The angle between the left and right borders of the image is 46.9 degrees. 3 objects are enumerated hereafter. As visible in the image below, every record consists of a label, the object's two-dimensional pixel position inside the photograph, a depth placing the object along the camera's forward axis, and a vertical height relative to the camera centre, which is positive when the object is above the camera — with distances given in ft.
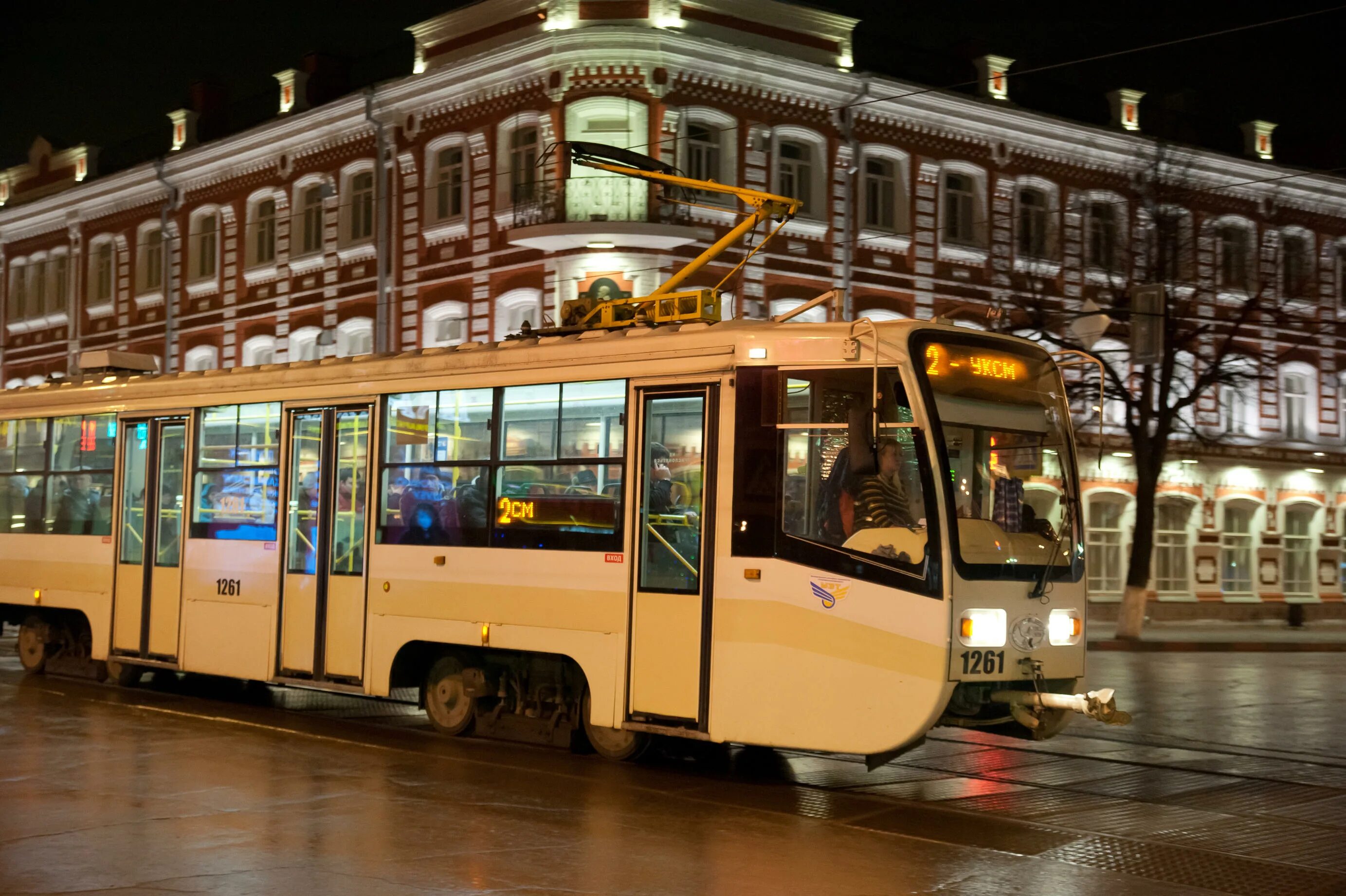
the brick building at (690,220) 96.37 +22.44
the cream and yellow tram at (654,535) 33.09 -0.23
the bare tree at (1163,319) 92.53 +13.75
